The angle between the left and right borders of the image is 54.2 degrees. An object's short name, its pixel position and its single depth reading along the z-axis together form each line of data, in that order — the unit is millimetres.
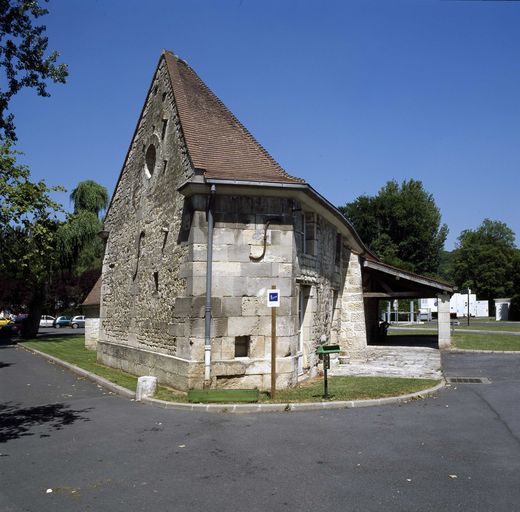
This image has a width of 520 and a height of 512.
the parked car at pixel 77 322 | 52122
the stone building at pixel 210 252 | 10680
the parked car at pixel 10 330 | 39100
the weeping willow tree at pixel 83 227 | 30297
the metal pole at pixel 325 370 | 9323
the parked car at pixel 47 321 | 57116
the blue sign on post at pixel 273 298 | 9492
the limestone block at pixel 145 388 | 9977
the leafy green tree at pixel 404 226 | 53375
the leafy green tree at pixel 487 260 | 70062
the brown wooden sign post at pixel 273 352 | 9742
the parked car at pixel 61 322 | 54031
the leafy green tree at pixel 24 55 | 6871
